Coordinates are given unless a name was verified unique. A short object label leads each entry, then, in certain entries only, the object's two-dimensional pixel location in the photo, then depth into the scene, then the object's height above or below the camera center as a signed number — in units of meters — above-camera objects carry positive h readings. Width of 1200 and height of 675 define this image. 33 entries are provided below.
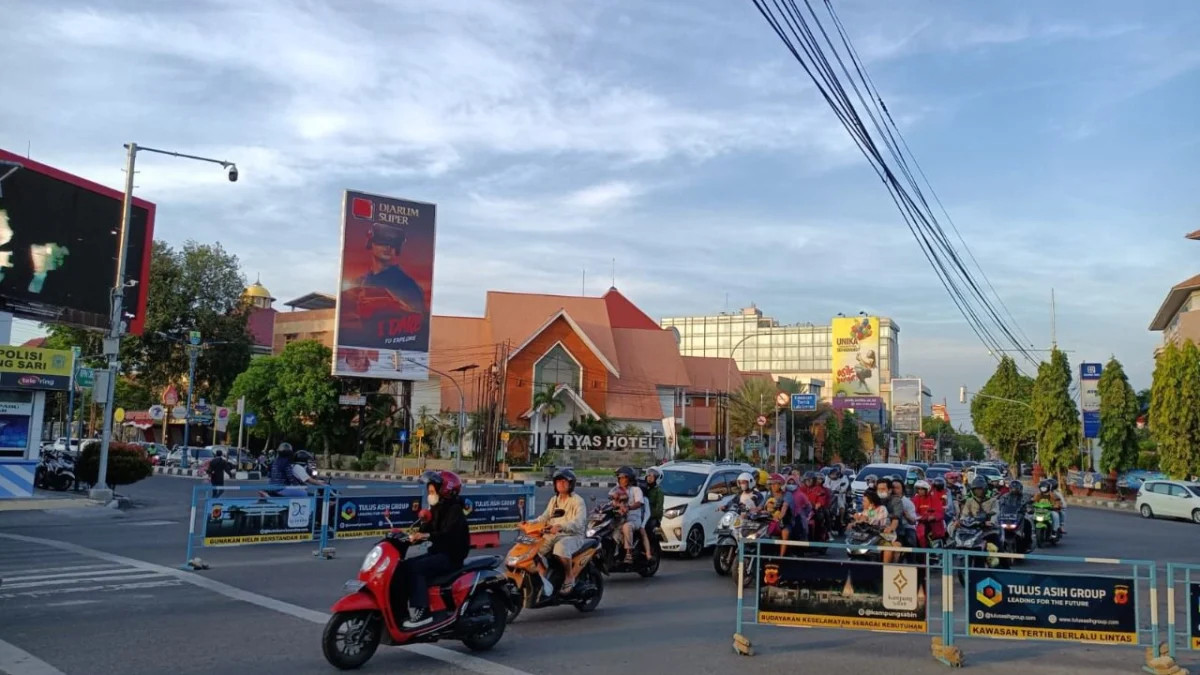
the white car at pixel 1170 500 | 31.36 -1.51
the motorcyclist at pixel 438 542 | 7.69 -0.99
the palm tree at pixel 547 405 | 56.50 +1.66
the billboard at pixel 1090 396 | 42.88 +2.66
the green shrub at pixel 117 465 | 24.91 -1.35
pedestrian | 21.41 -1.17
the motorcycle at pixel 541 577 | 9.63 -1.53
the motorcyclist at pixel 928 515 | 13.92 -1.03
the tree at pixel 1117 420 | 47.47 +1.79
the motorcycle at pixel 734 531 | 13.02 -1.30
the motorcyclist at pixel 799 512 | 13.13 -1.00
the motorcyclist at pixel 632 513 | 13.13 -1.12
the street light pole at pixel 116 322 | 23.25 +2.38
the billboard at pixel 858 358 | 138.50 +12.99
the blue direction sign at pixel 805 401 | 60.72 +2.72
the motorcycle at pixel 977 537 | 14.27 -1.38
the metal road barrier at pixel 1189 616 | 7.96 -1.37
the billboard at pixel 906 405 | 78.88 +3.59
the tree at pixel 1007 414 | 75.31 +2.94
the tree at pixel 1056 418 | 53.19 +1.97
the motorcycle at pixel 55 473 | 27.75 -1.81
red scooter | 7.34 -1.54
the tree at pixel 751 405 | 68.07 +2.60
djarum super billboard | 51.75 +7.80
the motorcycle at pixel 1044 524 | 20.14 -1.58
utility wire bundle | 9.84 +4.11
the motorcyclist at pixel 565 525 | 9.80 -1.00
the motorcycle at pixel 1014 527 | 17.12 -1.43
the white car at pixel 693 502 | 16.17 -1.15
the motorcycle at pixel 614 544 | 12.47 -1.57
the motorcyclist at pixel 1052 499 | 20.41 -1.05
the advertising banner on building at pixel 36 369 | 22.55 +1.08
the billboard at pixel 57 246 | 26.86 +5.08
